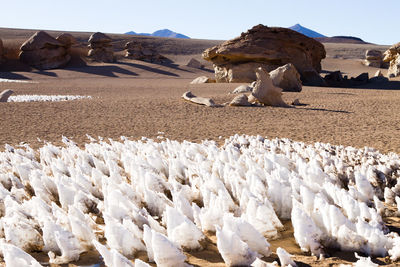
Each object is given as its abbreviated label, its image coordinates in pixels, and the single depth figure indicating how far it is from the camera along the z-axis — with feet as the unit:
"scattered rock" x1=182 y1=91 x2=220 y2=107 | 35.32
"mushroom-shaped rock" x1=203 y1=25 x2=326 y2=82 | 64.28
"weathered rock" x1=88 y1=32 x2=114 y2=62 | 114.52
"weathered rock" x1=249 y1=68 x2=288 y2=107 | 35.88
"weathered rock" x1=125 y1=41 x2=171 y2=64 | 127.65
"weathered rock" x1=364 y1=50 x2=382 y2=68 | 134.62
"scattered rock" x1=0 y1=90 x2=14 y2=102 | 41.69
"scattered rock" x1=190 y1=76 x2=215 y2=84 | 69.67
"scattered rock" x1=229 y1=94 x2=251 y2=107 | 35.37
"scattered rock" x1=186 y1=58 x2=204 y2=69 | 117.67
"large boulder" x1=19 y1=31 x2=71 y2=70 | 102.37
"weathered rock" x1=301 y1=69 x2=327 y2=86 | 65.82
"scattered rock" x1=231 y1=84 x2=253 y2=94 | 48.44
